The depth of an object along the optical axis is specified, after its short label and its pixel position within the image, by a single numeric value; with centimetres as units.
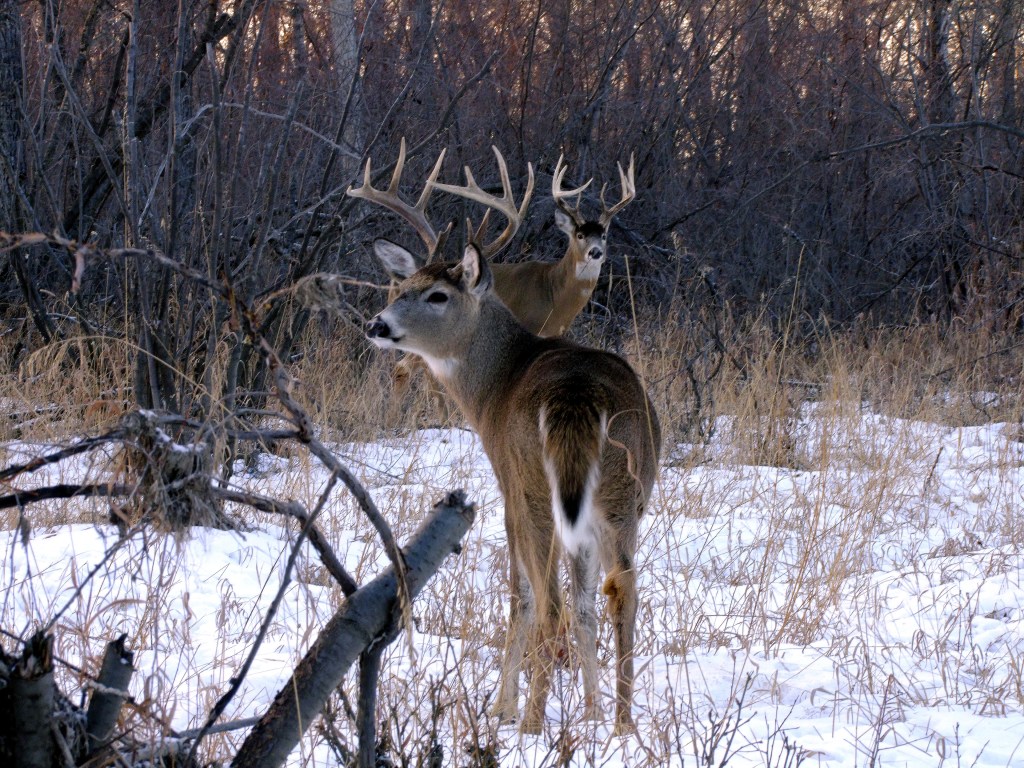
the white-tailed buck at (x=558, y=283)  1952
